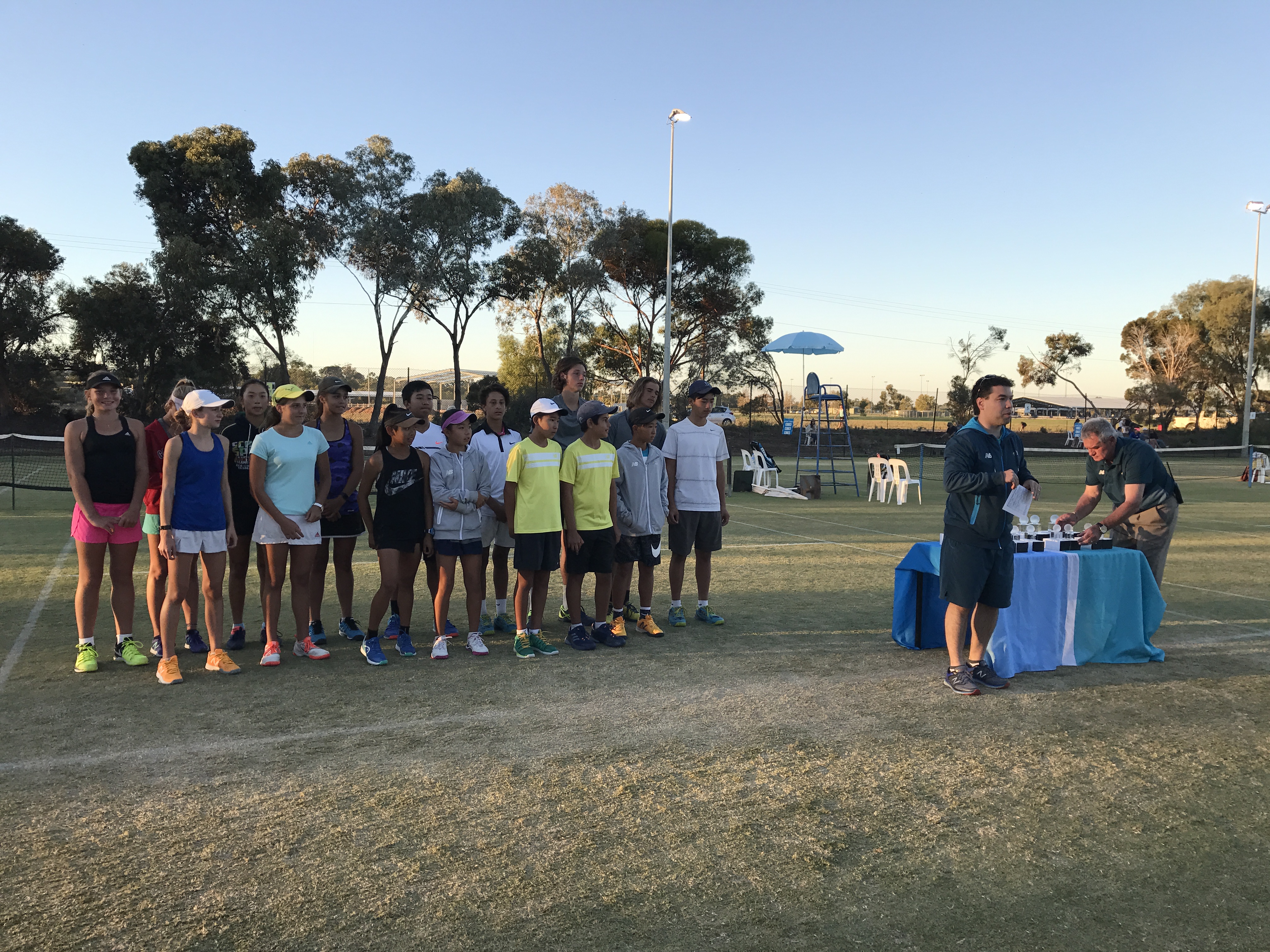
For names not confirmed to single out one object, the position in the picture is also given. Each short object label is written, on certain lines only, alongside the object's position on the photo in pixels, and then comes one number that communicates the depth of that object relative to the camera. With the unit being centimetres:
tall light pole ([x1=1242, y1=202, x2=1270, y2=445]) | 4009
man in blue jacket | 527
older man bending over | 630
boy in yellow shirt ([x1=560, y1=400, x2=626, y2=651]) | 629
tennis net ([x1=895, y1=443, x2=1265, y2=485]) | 2708
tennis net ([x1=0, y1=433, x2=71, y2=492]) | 2022
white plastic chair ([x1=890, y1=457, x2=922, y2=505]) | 1805
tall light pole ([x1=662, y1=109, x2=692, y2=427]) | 2886
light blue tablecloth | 598
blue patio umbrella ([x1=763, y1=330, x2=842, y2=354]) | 2005
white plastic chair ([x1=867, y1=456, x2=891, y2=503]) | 1872
